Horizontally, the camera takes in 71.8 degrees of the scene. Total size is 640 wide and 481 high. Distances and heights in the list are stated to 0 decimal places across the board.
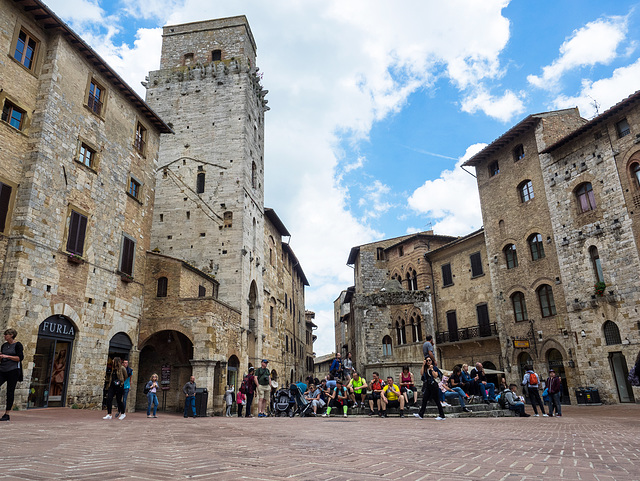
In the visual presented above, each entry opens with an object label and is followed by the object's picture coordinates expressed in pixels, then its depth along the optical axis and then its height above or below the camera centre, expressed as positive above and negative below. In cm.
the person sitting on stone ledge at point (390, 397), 1341 -62
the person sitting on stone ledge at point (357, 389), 1502 -39
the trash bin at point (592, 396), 1961 -110
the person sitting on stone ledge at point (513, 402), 1315 -87
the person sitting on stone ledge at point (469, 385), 1487 -38
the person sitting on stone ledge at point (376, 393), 1412 -50
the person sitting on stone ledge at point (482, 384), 1477 -35
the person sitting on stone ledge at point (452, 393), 1316 -55
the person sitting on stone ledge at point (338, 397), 1491 -62
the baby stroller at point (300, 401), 1481 -72
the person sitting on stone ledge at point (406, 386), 1380 -33
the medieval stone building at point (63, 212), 1352 +584
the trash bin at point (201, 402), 1712 -75
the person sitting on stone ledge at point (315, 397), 1502 -65
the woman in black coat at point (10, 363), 804 +43
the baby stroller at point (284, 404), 1489 -80
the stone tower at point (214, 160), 2514 +1316
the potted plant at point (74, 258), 1513 +420
